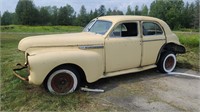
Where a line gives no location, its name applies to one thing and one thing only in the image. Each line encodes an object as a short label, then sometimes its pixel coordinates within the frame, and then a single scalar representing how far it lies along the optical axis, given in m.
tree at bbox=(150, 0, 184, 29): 50.71
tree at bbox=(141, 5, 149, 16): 57.24
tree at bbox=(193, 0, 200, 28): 44.94
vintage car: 3.44
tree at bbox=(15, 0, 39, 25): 44.02
